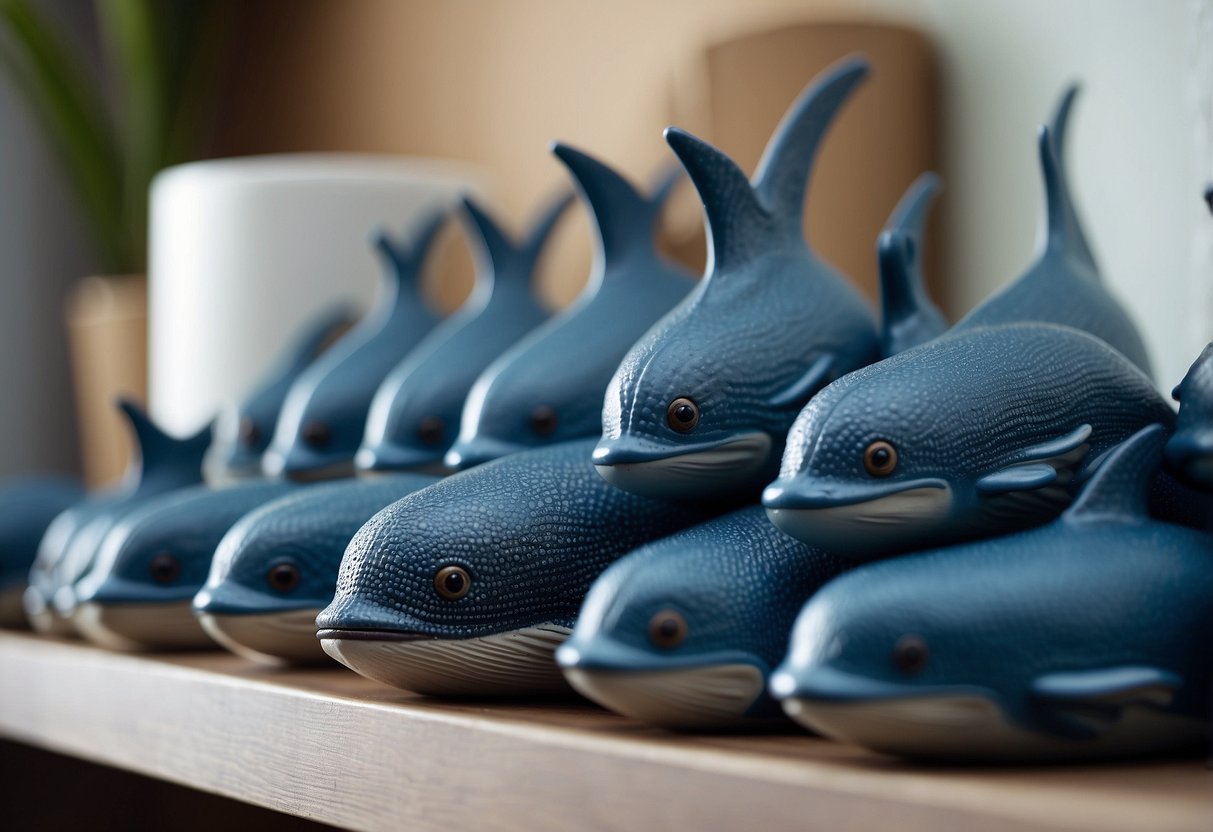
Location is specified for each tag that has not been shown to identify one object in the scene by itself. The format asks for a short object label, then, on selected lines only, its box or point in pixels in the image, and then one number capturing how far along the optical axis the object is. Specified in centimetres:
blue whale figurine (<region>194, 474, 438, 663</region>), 66
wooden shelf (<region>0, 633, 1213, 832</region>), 37
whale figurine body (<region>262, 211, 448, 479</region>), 81
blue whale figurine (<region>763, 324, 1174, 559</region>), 44
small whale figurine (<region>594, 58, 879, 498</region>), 51
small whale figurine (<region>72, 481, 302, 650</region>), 76
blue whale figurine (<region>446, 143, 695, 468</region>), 64
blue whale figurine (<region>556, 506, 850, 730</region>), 45
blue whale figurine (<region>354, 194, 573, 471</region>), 72
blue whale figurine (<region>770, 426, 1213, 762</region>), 40
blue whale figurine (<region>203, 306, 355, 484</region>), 90
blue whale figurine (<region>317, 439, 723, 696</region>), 53
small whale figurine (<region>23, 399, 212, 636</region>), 91
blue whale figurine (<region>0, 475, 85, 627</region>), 101
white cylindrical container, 141
